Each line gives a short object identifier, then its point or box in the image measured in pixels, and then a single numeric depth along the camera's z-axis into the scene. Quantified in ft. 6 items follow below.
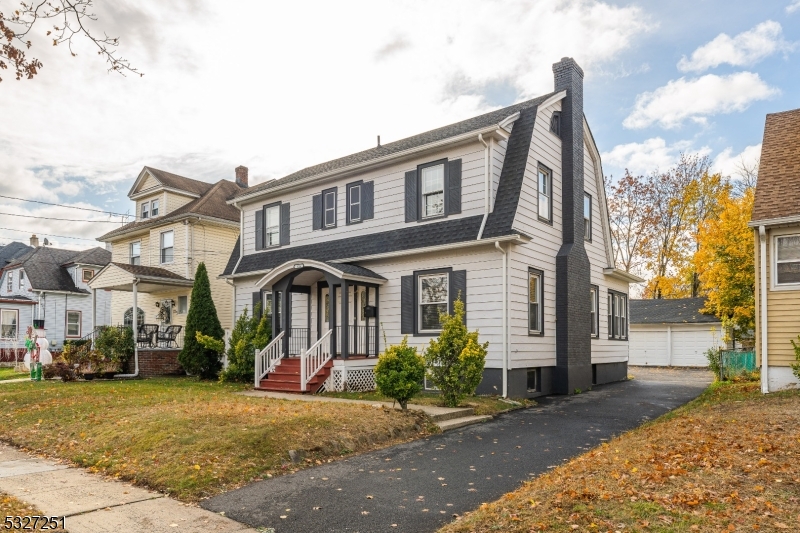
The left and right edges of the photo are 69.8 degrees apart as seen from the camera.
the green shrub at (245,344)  57.47
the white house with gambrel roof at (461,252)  46.70
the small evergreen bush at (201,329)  66.59
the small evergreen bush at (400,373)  35.32
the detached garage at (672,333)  99.66
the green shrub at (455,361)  38.58
